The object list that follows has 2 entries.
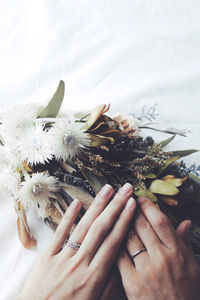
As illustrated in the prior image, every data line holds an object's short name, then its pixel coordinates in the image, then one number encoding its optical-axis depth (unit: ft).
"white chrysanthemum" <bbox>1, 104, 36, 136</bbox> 2.20
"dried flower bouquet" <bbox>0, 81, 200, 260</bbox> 2.09
